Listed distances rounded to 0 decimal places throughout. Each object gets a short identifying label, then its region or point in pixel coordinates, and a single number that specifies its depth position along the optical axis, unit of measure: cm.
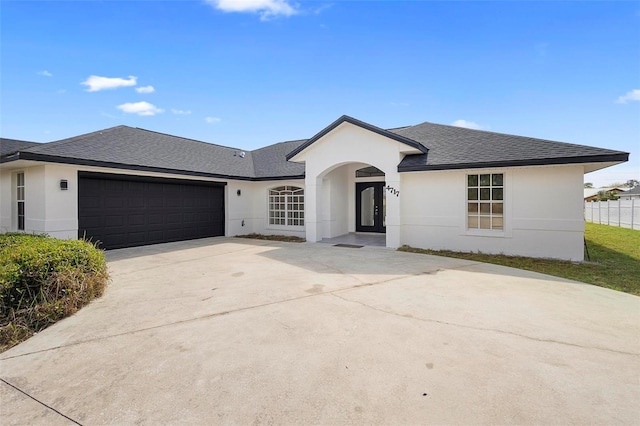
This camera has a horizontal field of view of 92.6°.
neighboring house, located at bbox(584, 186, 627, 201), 5063
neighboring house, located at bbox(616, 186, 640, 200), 4101
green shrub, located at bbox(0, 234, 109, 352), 462
